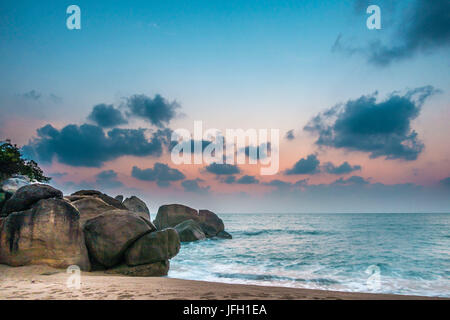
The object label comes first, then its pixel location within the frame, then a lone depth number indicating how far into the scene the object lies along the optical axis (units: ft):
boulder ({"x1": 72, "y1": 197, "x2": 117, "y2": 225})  38.47
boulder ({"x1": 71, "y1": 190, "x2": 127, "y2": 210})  53.88
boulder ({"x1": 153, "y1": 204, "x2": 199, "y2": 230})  100.72
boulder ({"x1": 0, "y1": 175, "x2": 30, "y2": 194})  41.15
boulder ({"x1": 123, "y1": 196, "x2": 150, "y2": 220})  89.81
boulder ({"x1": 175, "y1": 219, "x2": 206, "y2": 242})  84.07
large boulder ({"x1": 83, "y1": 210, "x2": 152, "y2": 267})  33.88
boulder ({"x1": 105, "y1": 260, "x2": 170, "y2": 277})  33.19
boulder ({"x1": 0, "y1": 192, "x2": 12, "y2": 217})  39.22
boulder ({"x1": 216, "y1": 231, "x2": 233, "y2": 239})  107.45
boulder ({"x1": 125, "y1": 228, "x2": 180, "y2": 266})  34.94
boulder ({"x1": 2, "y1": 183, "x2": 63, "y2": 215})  31.89
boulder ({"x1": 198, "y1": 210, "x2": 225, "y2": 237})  105.80
